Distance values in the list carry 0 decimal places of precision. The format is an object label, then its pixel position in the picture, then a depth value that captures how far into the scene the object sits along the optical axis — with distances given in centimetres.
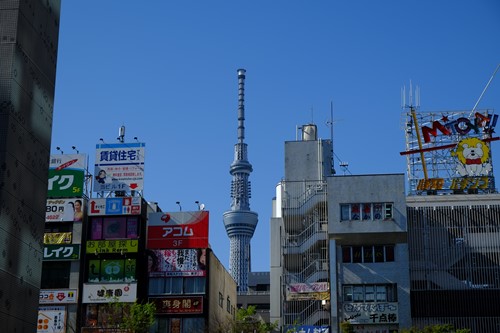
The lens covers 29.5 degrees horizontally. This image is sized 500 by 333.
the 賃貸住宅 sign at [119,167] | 9769
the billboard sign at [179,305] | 8944
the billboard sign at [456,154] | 9569
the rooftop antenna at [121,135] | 10348
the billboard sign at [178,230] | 9244
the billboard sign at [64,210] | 9150
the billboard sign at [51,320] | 8812
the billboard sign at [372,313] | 8781
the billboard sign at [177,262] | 9094
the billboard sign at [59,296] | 8900
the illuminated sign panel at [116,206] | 9206
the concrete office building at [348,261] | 8856
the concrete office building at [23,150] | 4731
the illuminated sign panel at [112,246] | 9044
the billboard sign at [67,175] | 9400
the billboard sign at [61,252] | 9006
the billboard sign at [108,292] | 8875
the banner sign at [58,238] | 9062
